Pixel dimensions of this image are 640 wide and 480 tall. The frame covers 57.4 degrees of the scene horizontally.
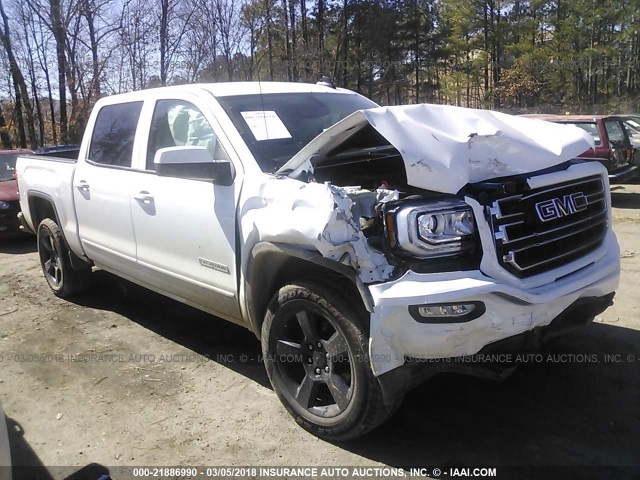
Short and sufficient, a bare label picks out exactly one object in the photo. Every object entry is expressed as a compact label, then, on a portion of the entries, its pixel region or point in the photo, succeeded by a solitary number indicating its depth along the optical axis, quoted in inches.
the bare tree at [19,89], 852.6
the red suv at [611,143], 428.8
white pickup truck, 103.8
